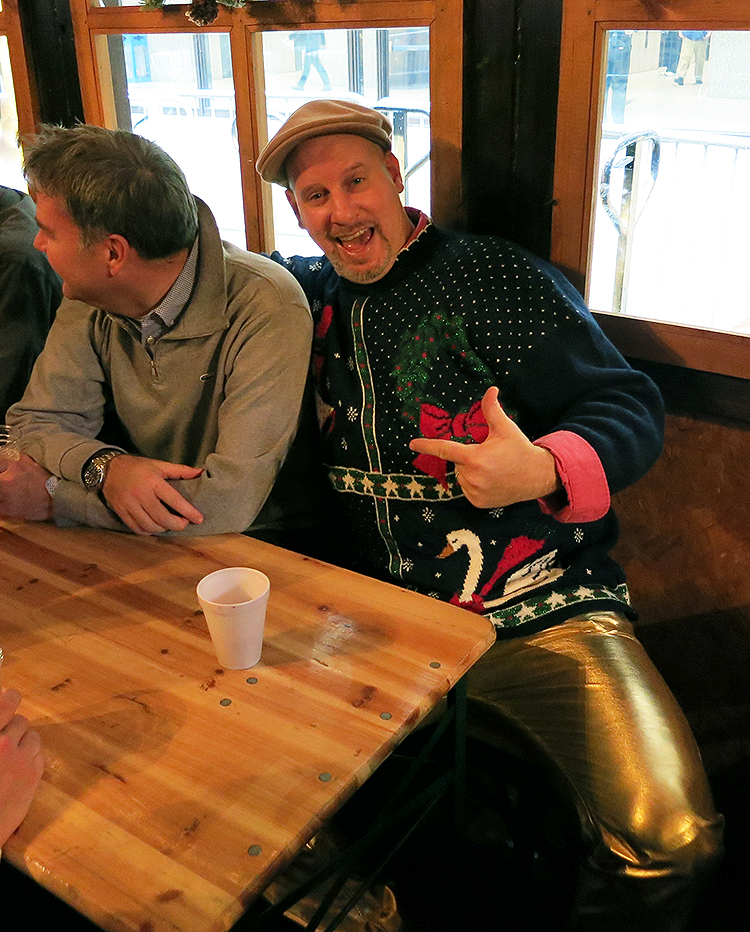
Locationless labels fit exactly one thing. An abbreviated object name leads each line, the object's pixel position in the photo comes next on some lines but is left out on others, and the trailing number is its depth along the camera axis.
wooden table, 0.89
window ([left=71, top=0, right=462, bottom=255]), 1.82
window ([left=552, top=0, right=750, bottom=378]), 1.57
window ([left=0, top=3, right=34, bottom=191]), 2.44
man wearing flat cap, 1.41
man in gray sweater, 1.59
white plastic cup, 1.12
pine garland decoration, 2.01
